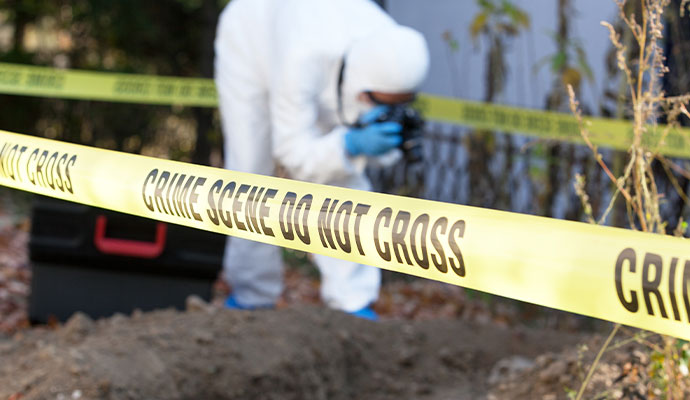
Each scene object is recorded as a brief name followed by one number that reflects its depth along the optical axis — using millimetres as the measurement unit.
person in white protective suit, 7312
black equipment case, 7984
